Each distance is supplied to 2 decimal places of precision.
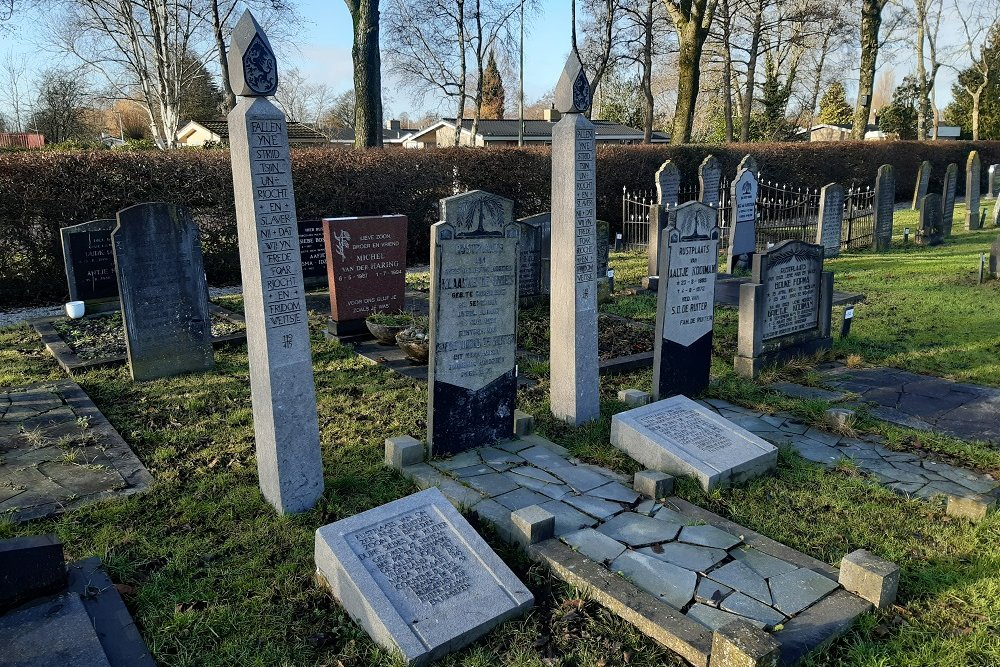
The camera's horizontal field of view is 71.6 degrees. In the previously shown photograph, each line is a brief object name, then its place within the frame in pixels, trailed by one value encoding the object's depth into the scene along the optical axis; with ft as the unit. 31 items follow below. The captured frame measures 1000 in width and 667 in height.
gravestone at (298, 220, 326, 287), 40.19
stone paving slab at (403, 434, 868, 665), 10.94
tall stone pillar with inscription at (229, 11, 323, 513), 12.80
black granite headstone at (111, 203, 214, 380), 22.75
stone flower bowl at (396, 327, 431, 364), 24.66
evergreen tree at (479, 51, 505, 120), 185.26
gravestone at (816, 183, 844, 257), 46.01
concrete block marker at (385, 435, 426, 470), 16.44
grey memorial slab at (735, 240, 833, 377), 23.56
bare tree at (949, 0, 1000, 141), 136.77
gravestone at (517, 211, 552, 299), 33.53
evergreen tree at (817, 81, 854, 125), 188.24
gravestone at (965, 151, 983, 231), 61.57
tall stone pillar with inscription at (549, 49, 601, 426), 17.89
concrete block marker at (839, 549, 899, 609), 11.12
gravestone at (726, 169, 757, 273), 42.64
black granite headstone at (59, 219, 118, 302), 31.17
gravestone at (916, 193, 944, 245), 53.21
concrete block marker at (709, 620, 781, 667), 9.14
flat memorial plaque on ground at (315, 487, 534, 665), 10.39
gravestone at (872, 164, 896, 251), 50.55
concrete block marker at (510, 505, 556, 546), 12.83
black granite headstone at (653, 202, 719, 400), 20.31
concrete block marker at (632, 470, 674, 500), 15.05
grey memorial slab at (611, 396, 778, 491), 15.75
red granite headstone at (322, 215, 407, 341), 28.81
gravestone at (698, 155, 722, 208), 46.93
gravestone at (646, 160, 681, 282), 46.65
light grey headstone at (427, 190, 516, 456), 16.53
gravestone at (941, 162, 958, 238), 57.06
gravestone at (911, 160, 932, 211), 60.29
